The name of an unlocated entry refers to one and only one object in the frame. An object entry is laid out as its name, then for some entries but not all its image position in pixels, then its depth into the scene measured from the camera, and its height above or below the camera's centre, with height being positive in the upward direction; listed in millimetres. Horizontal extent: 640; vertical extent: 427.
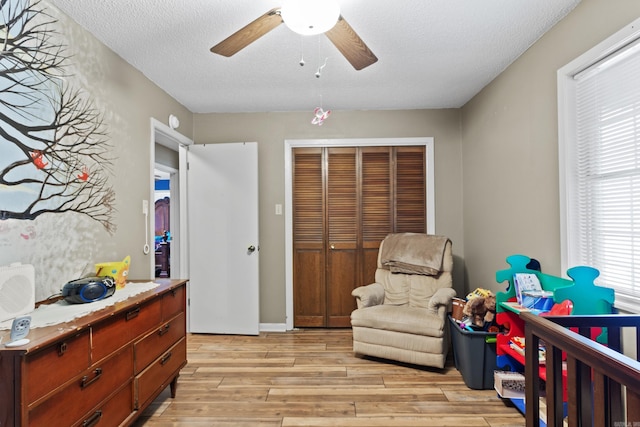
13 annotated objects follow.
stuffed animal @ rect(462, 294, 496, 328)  2535 -708
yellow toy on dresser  2072 -316
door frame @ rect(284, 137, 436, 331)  3832 +471
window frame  2068 +392
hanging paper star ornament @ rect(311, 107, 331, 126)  2588 +781
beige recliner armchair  2764 -795
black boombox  1743 -369
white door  3727 -230
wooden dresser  1182 -653
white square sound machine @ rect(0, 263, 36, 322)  1415 -305
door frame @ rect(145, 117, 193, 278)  2877 +250
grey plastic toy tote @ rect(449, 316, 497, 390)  2469 -1036
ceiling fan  1424 +902
